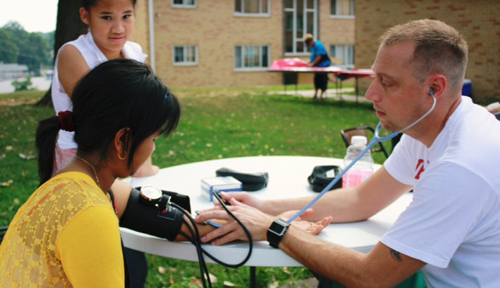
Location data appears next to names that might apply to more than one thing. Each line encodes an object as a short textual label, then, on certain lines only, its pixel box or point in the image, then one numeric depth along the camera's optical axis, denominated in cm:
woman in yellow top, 125
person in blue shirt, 1493
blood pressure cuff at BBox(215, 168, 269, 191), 236
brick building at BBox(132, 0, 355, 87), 2519
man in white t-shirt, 151
